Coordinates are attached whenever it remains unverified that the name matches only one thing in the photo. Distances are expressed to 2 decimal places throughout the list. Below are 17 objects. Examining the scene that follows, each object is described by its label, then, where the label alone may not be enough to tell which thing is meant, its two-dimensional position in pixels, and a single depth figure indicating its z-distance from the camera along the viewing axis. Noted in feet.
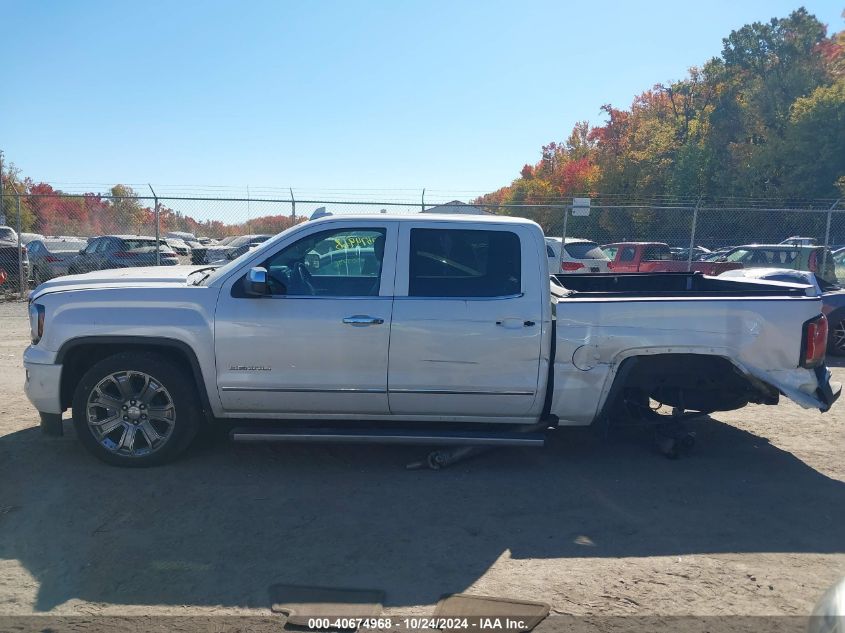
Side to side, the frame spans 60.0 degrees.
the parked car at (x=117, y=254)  55.01
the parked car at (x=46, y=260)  60.29
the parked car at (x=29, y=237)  71.54
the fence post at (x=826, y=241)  46.96
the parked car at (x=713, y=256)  56.66
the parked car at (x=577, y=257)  50.85
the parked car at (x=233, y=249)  55.62
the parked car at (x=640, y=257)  53.93
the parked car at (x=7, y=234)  70.10
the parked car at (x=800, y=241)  62.34
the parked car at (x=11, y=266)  54.75
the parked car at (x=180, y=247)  83.76
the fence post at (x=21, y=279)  52.75
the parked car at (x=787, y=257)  46.96
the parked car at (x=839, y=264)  46.14
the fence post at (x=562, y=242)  49.36
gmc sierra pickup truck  16.99
